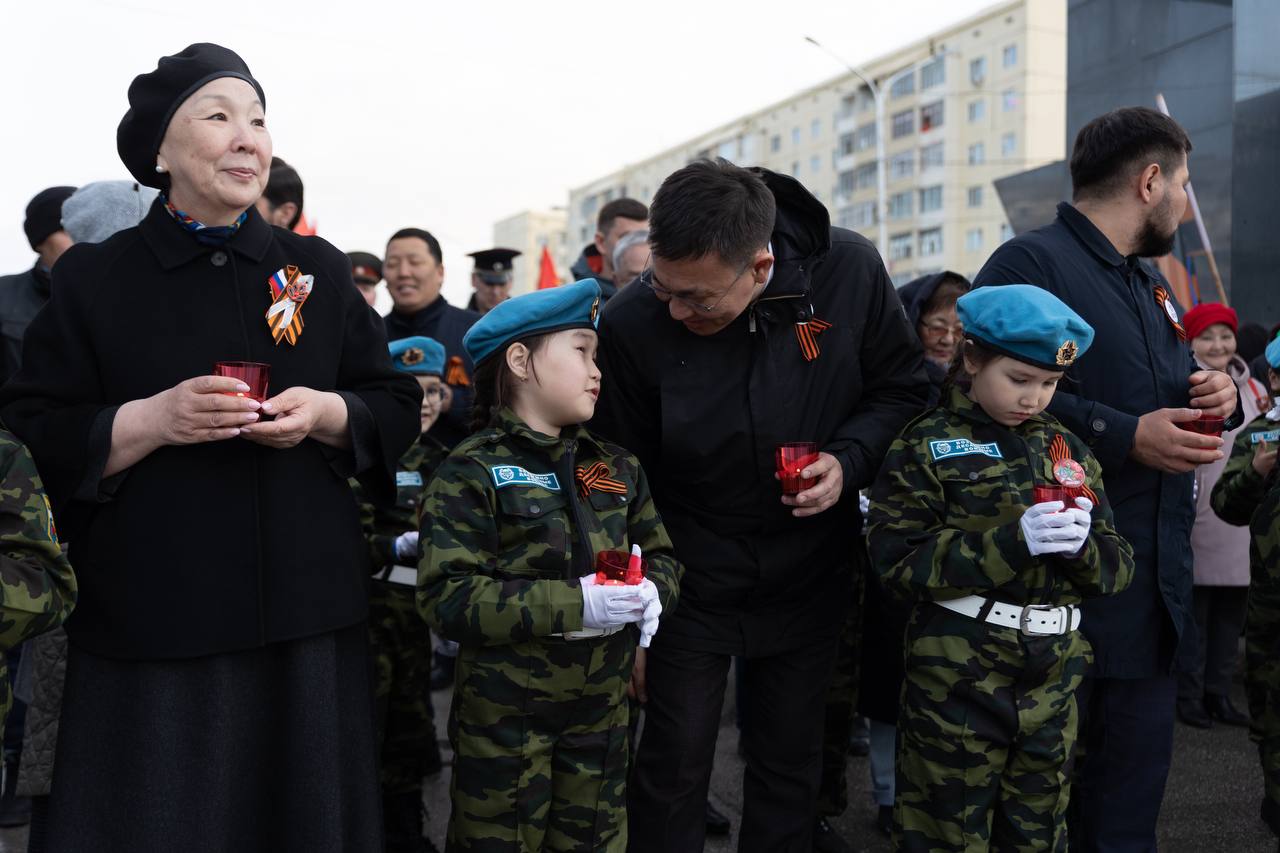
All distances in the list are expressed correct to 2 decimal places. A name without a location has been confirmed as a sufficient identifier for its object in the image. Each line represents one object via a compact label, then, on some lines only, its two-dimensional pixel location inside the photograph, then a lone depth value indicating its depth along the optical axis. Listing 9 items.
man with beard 3.10
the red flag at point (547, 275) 8.84
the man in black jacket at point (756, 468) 2.97
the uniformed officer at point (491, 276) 7.55
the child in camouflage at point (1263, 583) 3.37
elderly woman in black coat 2.27
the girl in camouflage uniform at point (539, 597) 2.56
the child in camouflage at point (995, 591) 2.80
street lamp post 23.80
